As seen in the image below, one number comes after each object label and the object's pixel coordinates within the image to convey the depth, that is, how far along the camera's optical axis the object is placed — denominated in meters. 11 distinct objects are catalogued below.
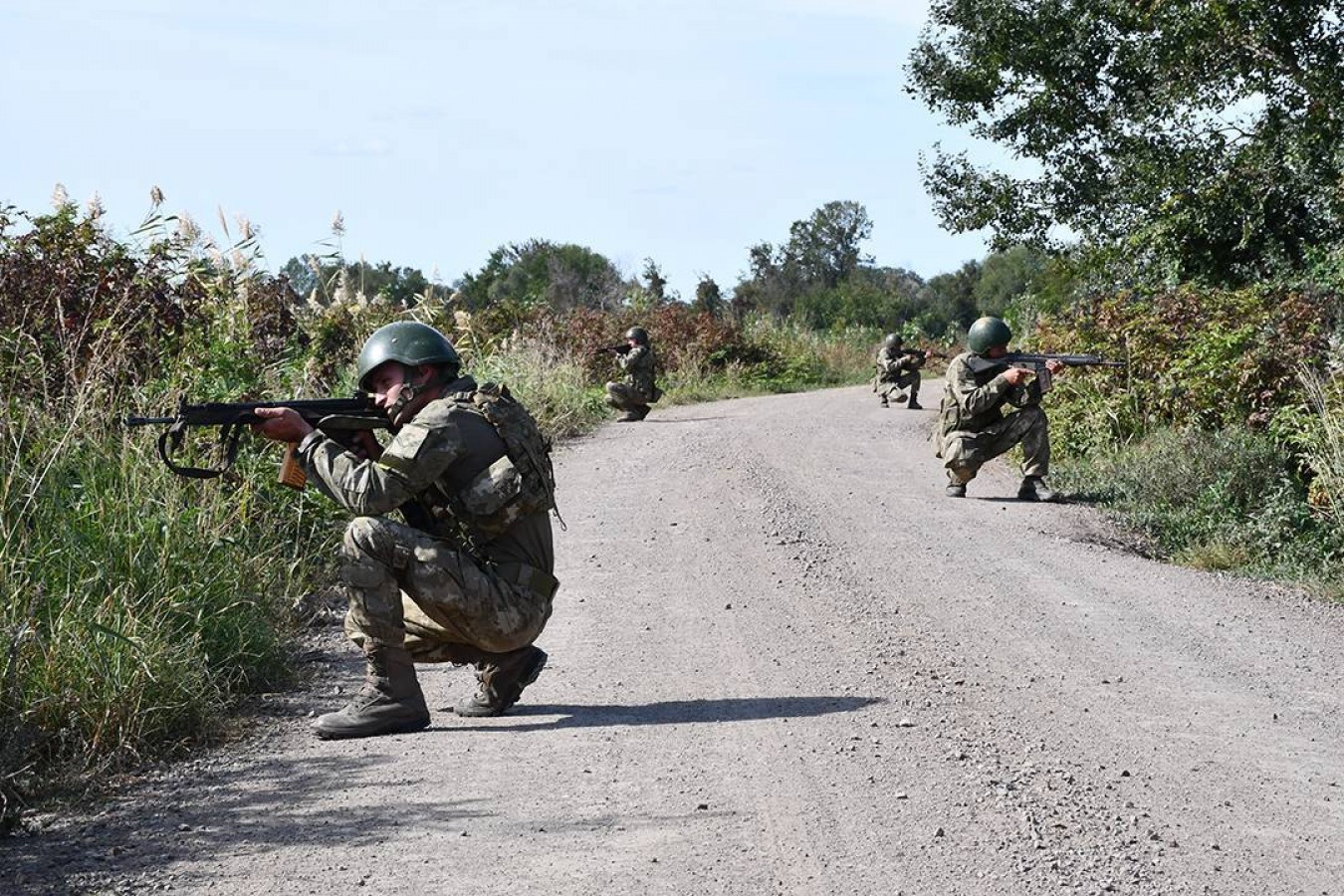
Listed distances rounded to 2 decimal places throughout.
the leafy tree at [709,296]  42.44
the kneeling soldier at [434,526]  6.59
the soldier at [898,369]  26.11
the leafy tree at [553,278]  45.97
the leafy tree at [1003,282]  81.25
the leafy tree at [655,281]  41.66
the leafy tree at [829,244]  79.62
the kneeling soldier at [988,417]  14.39
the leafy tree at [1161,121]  20.67
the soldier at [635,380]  21.88
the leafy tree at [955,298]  77.62
